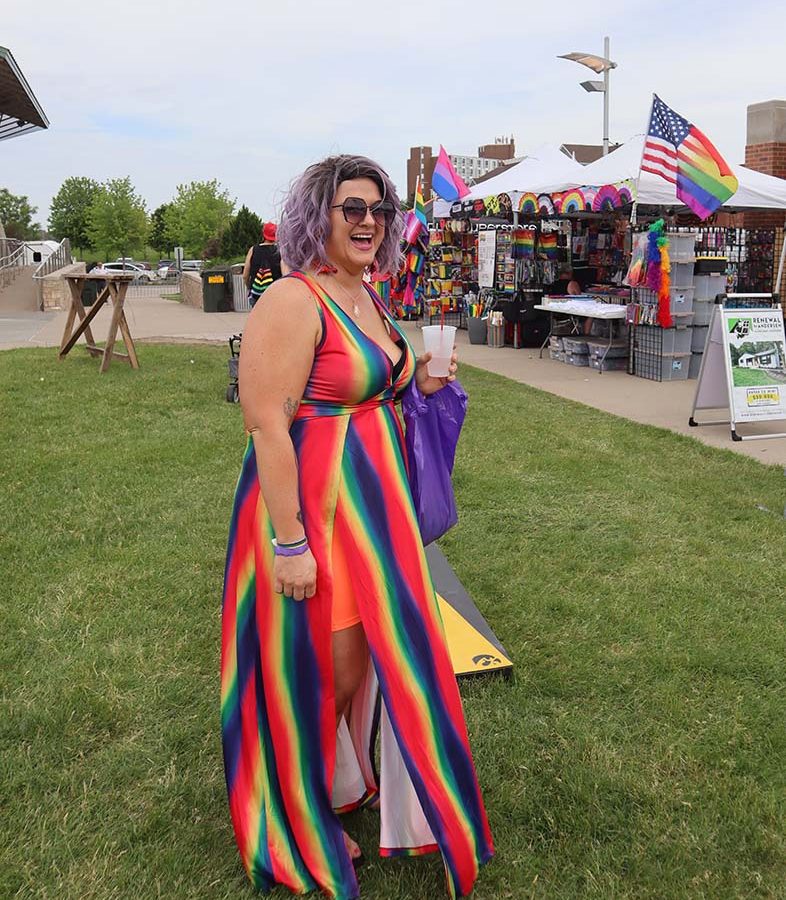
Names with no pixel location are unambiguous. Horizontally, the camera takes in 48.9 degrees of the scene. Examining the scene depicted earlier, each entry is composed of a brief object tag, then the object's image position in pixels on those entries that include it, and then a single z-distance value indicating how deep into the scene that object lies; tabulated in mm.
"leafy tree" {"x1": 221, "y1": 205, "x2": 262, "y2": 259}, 29141
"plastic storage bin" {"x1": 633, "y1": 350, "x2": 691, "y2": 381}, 10320
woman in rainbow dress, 1907
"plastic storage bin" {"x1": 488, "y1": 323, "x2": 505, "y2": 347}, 14289
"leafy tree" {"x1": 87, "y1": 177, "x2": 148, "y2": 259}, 50875
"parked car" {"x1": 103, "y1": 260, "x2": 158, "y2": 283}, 42822
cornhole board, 3262
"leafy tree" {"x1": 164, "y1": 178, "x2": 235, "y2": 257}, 50344
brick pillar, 13961
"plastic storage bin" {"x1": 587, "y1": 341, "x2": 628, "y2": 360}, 11375
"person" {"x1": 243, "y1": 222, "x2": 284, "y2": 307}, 7297
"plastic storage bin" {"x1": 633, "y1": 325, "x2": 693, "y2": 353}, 10281
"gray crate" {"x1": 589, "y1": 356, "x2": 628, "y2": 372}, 11352
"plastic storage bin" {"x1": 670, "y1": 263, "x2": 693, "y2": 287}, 9969
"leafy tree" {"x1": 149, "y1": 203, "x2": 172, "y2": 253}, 60106
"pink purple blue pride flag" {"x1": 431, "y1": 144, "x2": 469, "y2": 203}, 8807
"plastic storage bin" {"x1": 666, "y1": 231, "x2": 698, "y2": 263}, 9859
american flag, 8859
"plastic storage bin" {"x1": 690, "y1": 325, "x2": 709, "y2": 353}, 10539
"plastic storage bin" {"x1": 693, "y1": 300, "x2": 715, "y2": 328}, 10195
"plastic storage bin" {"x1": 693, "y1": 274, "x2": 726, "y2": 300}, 10164
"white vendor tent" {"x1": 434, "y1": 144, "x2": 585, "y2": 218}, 13547
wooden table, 10047
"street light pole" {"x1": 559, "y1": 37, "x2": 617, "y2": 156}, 22625
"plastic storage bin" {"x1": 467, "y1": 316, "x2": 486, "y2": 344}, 14822
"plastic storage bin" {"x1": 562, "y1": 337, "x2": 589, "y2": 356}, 11859
